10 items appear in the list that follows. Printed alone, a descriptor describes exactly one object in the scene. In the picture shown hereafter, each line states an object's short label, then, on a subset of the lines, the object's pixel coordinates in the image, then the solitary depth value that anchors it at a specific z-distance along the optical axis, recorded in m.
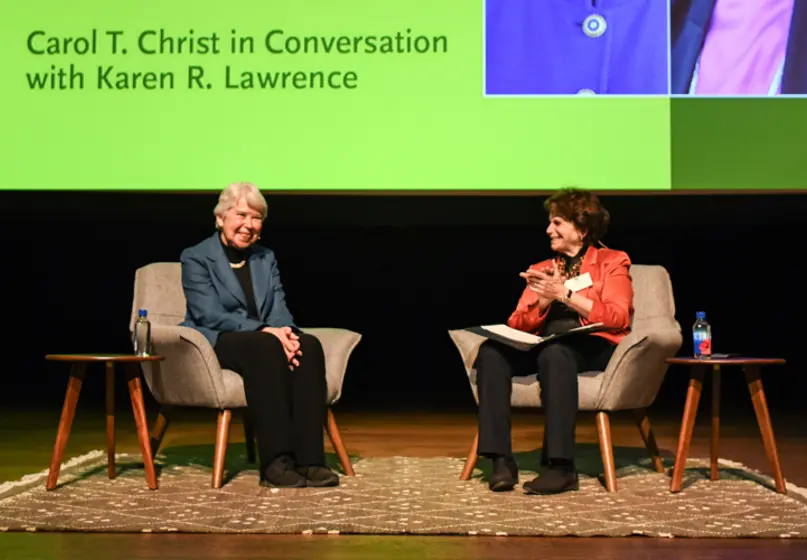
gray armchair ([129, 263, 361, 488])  3.61
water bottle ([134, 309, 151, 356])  3.71
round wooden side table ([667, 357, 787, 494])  3.47
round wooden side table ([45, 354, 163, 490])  3.50
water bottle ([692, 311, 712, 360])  3.64
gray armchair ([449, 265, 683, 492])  3.55
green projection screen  4.85
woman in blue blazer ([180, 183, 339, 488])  3.55
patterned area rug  2.89
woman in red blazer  3.47
